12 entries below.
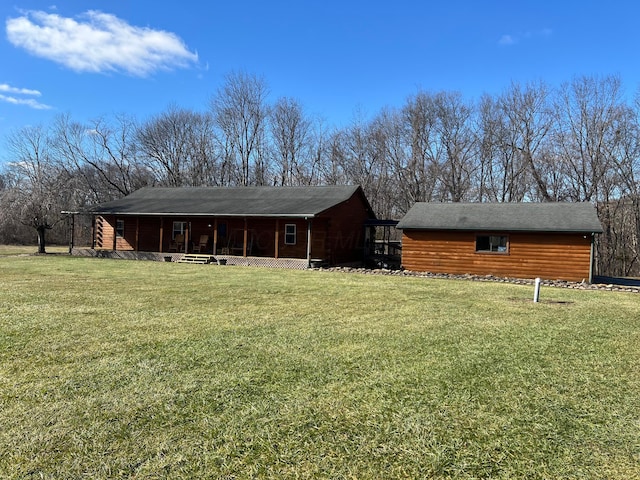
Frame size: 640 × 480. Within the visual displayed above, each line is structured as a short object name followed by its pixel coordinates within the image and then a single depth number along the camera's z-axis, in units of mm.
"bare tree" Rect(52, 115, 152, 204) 38375
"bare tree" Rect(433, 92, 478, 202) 32938
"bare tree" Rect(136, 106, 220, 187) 39719
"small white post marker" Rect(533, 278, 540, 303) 10239
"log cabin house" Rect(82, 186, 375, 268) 20500
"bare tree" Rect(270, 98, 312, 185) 38344
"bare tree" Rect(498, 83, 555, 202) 30094
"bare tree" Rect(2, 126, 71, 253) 24391
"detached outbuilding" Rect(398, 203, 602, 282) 15914
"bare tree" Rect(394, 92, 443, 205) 33656
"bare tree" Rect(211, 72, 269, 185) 39125
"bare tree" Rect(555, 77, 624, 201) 28016
